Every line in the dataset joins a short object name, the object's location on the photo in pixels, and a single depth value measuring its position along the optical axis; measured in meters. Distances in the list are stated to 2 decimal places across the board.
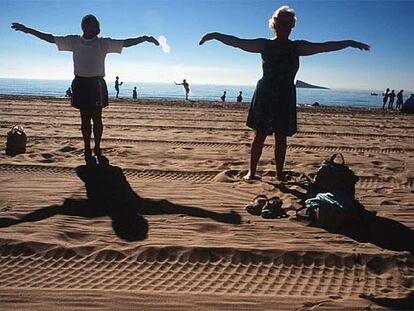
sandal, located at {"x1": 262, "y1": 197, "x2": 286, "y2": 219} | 3.46
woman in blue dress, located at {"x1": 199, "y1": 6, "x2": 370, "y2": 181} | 4.27
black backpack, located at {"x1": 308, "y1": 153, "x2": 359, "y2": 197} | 3.46
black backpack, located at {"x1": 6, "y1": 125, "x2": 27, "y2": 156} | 5.89
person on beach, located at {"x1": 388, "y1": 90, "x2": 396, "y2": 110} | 28.46
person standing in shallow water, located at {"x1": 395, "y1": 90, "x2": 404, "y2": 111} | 26.22
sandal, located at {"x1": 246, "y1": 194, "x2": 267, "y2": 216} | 3.58
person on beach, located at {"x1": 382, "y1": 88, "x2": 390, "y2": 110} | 28.68
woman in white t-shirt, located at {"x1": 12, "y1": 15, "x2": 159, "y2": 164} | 4.80
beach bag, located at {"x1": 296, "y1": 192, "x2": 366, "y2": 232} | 3.16
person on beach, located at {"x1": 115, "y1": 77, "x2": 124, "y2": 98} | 29.88
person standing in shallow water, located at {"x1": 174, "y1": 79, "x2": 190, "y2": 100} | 29.16
